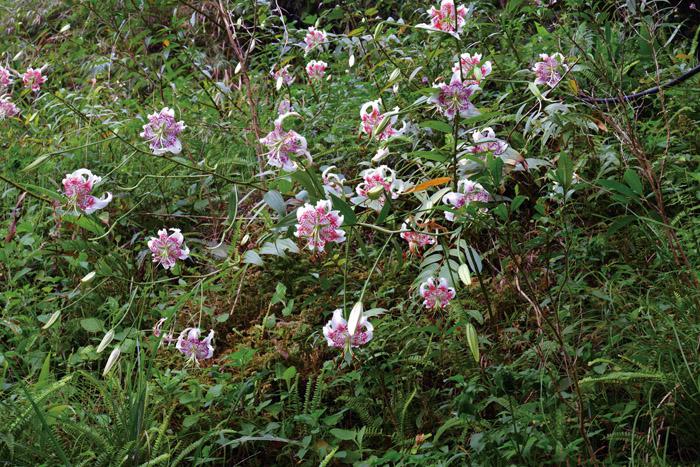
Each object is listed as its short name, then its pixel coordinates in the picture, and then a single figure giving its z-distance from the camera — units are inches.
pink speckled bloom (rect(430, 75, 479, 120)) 55.9
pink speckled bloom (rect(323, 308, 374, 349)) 58.0
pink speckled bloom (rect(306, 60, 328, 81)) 112.1
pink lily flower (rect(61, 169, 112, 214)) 65.3
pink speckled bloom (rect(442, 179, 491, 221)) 62.3
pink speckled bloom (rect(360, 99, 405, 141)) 72.0
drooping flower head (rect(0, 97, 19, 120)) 117.6
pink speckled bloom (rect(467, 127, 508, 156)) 65.4
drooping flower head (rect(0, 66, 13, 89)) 110.9
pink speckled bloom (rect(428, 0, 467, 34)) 65.2
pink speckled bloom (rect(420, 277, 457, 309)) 65.2
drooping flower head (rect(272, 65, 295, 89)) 112.8
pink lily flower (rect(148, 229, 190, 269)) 73.8
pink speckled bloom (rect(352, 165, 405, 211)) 65.3
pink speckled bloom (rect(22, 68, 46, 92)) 111.0
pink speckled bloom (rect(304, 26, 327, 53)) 108.5
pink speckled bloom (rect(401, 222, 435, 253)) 73.1
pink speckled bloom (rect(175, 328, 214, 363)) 70.3
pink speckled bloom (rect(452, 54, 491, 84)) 69.9
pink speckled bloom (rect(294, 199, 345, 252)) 58.9
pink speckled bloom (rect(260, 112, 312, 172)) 60.6
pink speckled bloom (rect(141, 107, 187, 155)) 67.6
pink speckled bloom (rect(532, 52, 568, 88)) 74.1
